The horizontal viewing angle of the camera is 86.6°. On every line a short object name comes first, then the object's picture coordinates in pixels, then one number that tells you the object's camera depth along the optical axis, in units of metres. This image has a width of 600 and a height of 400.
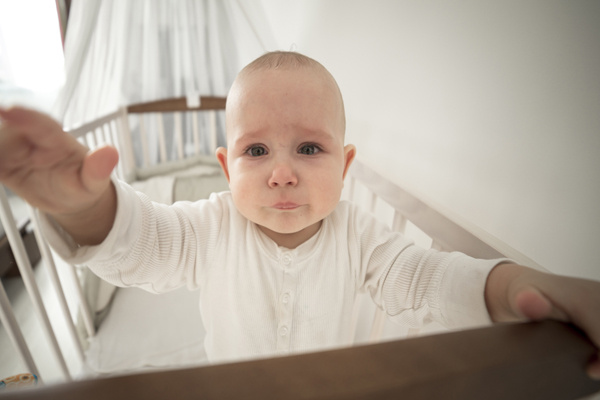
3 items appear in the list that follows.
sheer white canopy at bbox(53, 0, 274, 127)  1.24
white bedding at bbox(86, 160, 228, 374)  0.99
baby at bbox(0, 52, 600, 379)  0.32
